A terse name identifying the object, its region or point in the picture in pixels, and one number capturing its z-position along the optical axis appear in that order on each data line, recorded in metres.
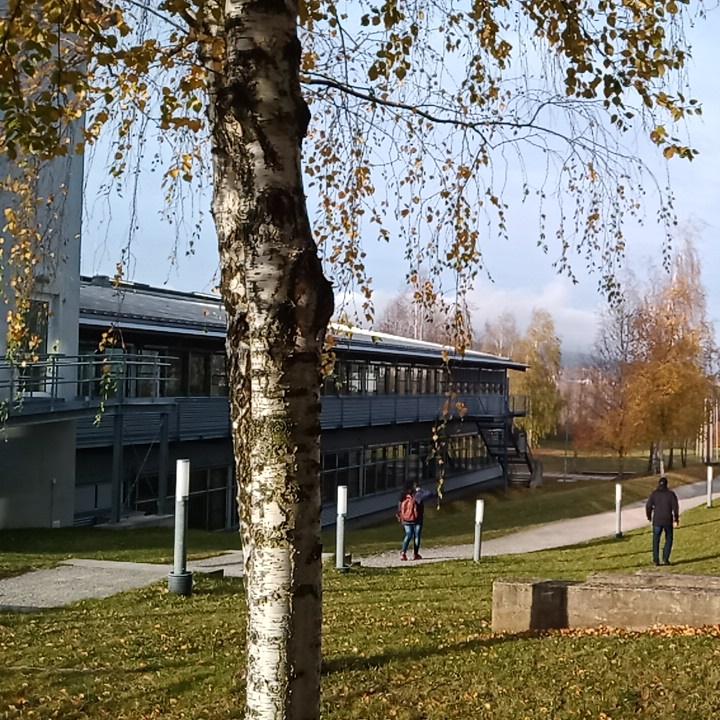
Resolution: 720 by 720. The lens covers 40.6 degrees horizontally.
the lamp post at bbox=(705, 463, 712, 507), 29.21
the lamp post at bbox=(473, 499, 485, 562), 19.16
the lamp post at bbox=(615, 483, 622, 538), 24.01
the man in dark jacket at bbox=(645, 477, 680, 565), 17.80
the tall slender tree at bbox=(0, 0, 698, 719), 3.87
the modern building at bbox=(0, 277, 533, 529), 21.22
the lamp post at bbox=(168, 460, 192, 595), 12.76
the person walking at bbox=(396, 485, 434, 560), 19.45
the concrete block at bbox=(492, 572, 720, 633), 8.86
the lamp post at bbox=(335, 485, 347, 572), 16.19
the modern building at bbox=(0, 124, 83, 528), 20.38
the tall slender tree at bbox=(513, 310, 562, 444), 67.81
